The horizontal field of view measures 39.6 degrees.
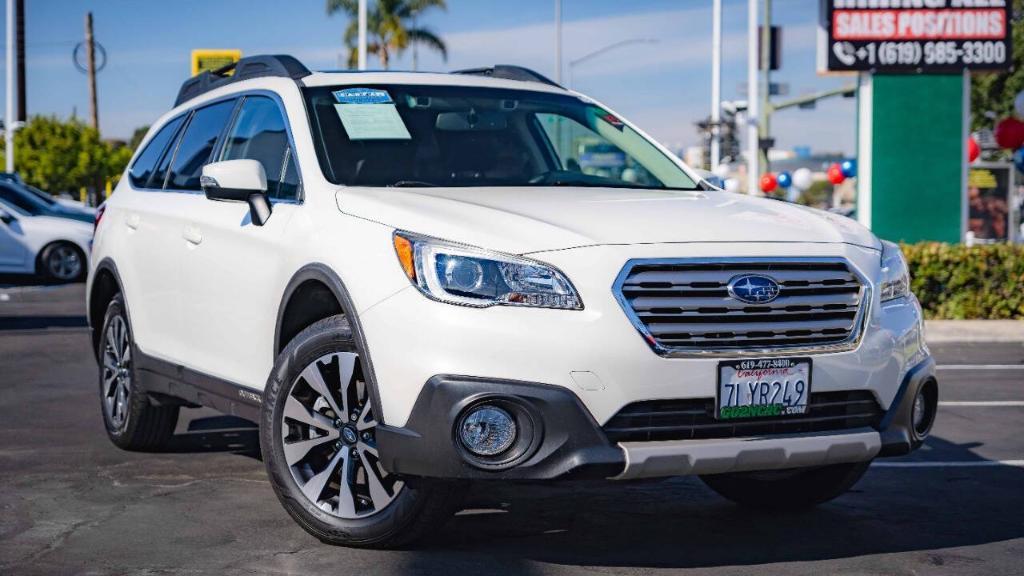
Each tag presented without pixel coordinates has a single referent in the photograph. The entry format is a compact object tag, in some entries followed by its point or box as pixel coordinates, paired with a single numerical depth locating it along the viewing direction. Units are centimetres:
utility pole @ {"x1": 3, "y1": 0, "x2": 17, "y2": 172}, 4238
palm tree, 5441
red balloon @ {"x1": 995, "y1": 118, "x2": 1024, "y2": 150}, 2625
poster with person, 3177
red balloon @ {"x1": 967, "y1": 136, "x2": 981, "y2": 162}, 2903
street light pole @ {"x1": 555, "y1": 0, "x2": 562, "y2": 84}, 5291
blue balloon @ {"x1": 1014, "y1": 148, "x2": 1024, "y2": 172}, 2861
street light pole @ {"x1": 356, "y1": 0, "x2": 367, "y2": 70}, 2761
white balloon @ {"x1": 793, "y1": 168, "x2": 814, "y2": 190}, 4293
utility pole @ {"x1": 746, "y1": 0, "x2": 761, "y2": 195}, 2744
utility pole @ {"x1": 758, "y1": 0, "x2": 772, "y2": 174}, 3753
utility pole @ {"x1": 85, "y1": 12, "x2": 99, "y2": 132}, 5796
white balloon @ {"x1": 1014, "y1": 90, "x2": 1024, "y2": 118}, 2526
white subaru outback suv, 446
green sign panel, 1984
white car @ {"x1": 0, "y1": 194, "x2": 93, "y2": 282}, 2277
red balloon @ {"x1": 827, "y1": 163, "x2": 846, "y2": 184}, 4059
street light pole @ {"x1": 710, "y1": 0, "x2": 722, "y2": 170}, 3403
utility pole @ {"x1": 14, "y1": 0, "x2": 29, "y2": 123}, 4250
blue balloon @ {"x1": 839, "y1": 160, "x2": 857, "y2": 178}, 4094
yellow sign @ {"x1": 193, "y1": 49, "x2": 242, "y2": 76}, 2381
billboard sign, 1973
